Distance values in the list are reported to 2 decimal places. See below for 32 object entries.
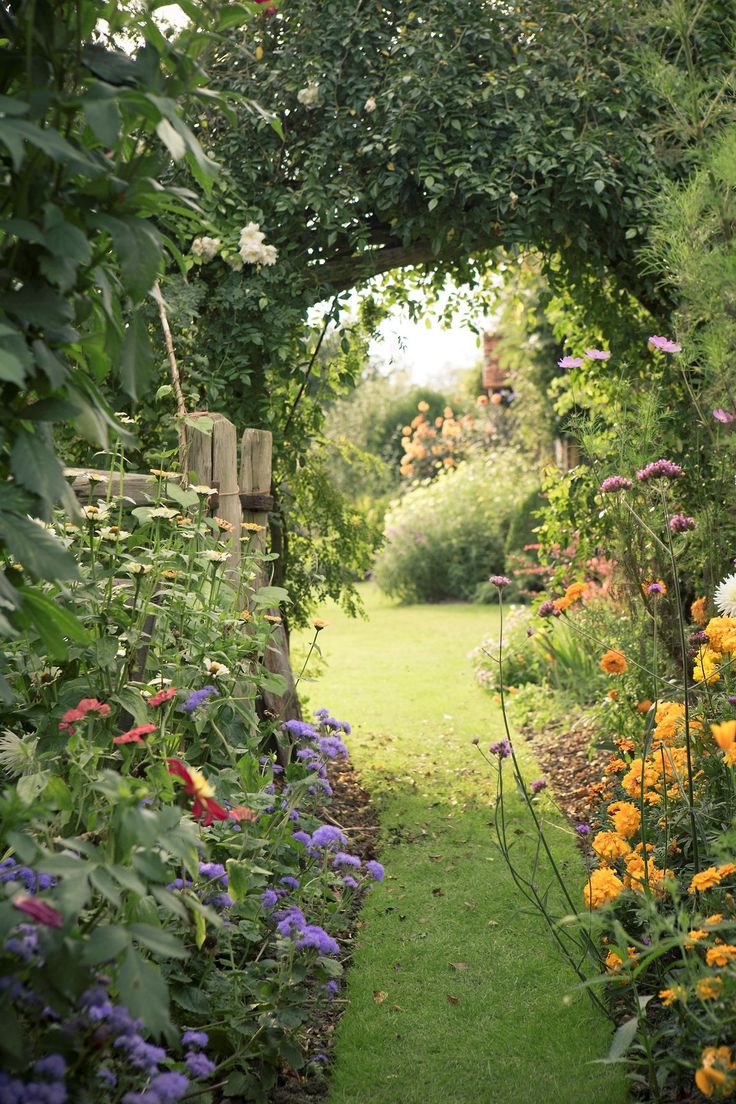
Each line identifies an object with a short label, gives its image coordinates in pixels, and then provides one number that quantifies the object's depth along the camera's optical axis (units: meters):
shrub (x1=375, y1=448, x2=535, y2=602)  12.23
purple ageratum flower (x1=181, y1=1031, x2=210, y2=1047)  1.75
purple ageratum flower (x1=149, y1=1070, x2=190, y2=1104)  1.53
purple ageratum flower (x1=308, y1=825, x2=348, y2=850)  2.43
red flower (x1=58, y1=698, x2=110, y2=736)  1.94
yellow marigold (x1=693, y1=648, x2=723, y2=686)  2.88
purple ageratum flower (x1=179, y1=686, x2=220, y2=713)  2.54
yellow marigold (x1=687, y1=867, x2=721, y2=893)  2.06
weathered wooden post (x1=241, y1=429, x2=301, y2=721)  4.12
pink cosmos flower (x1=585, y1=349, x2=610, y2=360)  4.09
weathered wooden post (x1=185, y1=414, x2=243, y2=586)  3.73
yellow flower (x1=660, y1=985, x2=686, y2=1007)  1.87
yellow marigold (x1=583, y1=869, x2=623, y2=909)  2.27
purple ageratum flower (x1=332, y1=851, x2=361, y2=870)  2.48
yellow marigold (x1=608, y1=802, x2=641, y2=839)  2.57
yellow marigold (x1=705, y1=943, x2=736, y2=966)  1.82
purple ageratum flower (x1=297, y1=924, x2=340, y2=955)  2.16
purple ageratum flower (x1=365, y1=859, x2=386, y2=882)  2.54
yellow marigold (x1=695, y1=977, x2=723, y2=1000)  1.82
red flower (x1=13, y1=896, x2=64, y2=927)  1.39
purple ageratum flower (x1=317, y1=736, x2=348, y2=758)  2.90
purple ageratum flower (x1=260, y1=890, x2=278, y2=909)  2.28
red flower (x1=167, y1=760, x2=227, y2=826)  1.62
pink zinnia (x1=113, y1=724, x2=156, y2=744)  1.76
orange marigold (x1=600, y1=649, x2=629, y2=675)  2.83
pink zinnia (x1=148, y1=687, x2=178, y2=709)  2.10
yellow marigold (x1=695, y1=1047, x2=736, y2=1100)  1.68
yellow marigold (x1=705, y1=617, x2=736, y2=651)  2.80
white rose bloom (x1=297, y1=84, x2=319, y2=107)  4.53
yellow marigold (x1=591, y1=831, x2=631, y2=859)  2.54
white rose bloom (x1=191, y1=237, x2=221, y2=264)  4.51
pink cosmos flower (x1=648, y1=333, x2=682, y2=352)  3.49
